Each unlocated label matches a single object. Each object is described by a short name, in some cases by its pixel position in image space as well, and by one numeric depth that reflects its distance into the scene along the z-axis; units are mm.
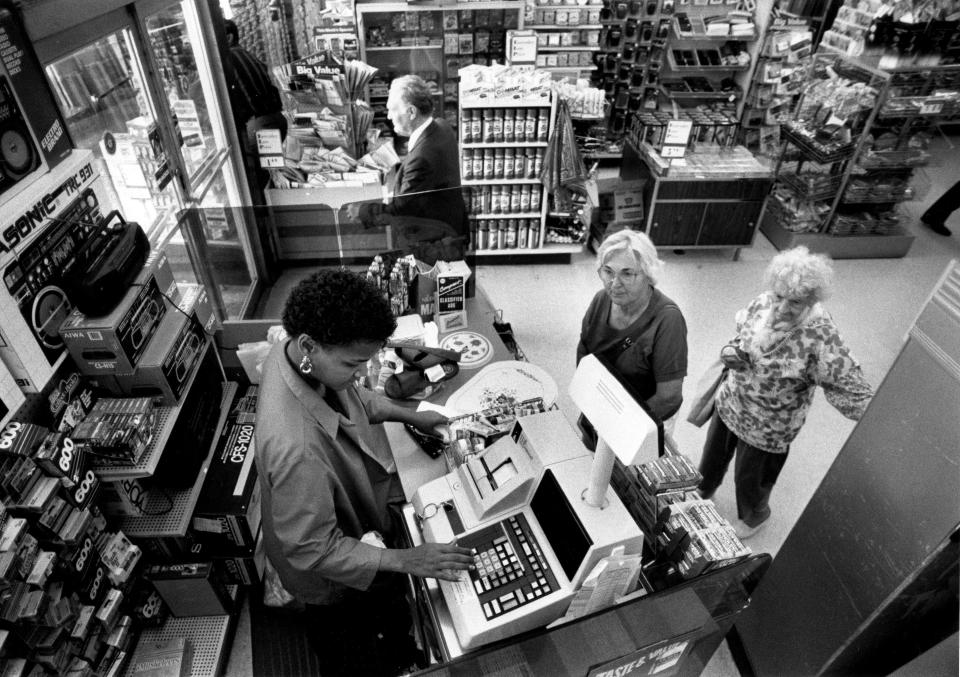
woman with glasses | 2824
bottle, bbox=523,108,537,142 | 5496
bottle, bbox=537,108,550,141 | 5500
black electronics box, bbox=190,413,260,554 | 3031
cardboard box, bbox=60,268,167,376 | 2408
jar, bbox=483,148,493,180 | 5723
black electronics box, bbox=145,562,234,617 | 2889
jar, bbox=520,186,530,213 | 5961
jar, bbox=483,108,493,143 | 5492
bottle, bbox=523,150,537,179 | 5734
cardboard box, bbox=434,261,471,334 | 3643
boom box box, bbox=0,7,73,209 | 2148
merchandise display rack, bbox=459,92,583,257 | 5422
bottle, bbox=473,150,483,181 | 5730
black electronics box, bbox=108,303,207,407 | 2623
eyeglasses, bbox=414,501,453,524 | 2082
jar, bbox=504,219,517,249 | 6196
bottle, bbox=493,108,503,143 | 5492
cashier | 1900
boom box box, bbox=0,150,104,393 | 2127
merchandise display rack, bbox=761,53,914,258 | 5742
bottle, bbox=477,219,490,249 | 6199
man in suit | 4516
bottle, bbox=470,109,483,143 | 5527
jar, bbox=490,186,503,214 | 5949
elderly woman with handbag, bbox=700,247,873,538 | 2736
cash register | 1807
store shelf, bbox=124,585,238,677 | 2918
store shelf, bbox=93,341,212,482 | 2482
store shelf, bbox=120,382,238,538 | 2818
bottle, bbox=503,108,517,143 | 5496
